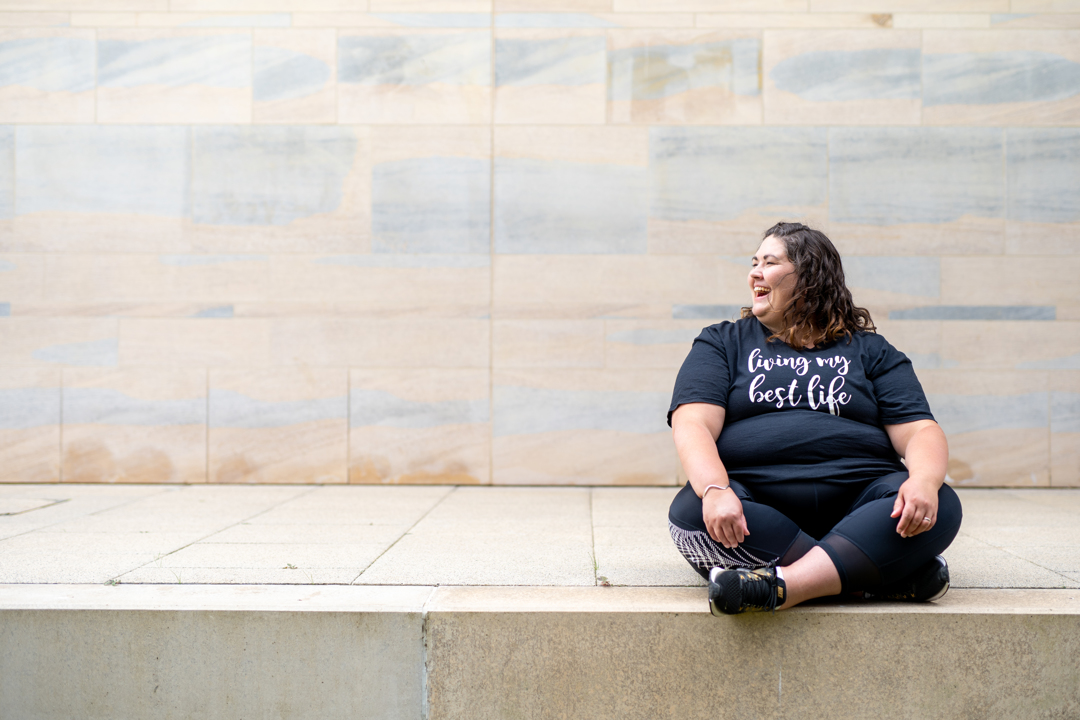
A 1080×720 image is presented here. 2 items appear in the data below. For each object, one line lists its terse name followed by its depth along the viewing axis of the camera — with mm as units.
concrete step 2373
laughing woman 2318
